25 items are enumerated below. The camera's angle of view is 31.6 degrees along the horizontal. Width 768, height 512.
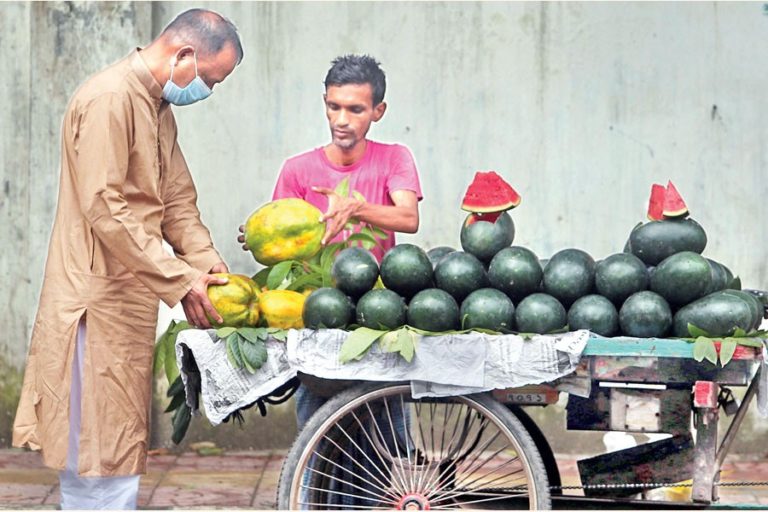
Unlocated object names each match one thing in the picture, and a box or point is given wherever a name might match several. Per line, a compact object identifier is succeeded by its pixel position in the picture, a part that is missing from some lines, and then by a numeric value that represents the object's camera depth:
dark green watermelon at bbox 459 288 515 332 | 4.80
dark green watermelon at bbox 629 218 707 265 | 4.97
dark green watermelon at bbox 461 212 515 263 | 5.08
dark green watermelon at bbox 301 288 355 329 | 4.88
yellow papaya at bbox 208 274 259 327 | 4.93
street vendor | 5.83
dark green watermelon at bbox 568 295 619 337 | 4.78
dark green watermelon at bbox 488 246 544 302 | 4.91
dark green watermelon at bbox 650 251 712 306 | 4.74
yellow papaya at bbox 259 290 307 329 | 5.00
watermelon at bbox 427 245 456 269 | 5.47
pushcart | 4.72
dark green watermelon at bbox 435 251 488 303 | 4.94
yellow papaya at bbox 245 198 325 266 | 5.29
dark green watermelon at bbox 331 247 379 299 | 5.00
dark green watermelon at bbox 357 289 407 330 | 4.83
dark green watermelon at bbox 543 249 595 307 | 4.91
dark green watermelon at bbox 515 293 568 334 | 4.78
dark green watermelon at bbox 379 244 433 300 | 4.96
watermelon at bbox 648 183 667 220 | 5.07
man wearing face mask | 4.95
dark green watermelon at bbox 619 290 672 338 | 4.71
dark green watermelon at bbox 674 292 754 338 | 4.68
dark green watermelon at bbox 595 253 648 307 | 4.85
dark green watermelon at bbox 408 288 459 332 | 4.80
